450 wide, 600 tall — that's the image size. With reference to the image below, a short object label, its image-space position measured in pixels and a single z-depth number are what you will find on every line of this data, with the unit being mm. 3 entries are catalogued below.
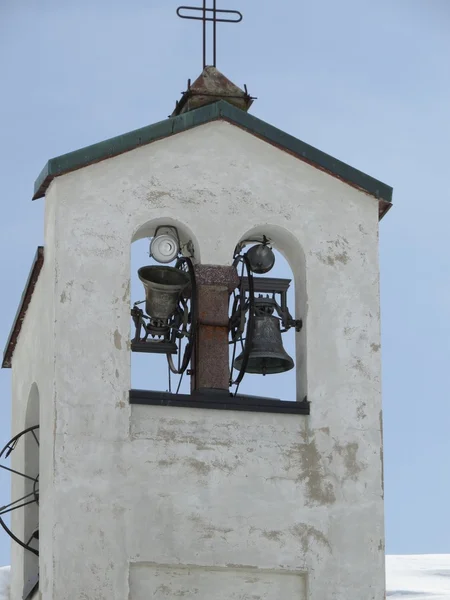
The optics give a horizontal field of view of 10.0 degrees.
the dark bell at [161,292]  22516
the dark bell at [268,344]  22625
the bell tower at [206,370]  21484
